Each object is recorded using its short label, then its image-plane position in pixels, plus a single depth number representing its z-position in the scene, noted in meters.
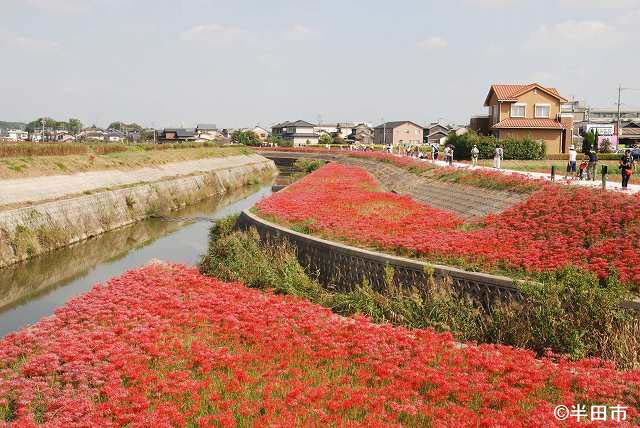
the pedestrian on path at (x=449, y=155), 43.25
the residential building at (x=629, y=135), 101.30
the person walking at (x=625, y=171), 22.16
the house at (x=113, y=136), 185.23
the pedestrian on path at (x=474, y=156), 41.88
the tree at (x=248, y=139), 137.50
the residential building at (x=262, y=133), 186.12
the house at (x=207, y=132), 160.50
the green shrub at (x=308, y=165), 78.81
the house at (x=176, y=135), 153.45
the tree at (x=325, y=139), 142.62
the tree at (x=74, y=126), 182.25
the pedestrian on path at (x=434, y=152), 50.81
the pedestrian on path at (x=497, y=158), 38.58
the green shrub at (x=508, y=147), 50.41
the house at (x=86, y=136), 188.43
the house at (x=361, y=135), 161.00
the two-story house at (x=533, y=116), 55.12
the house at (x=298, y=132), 159.12
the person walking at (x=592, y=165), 27.30
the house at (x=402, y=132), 136.25
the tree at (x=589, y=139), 61.74
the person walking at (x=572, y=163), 32.09
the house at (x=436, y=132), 135.68
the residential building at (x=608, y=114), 145.38
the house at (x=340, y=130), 181.76
